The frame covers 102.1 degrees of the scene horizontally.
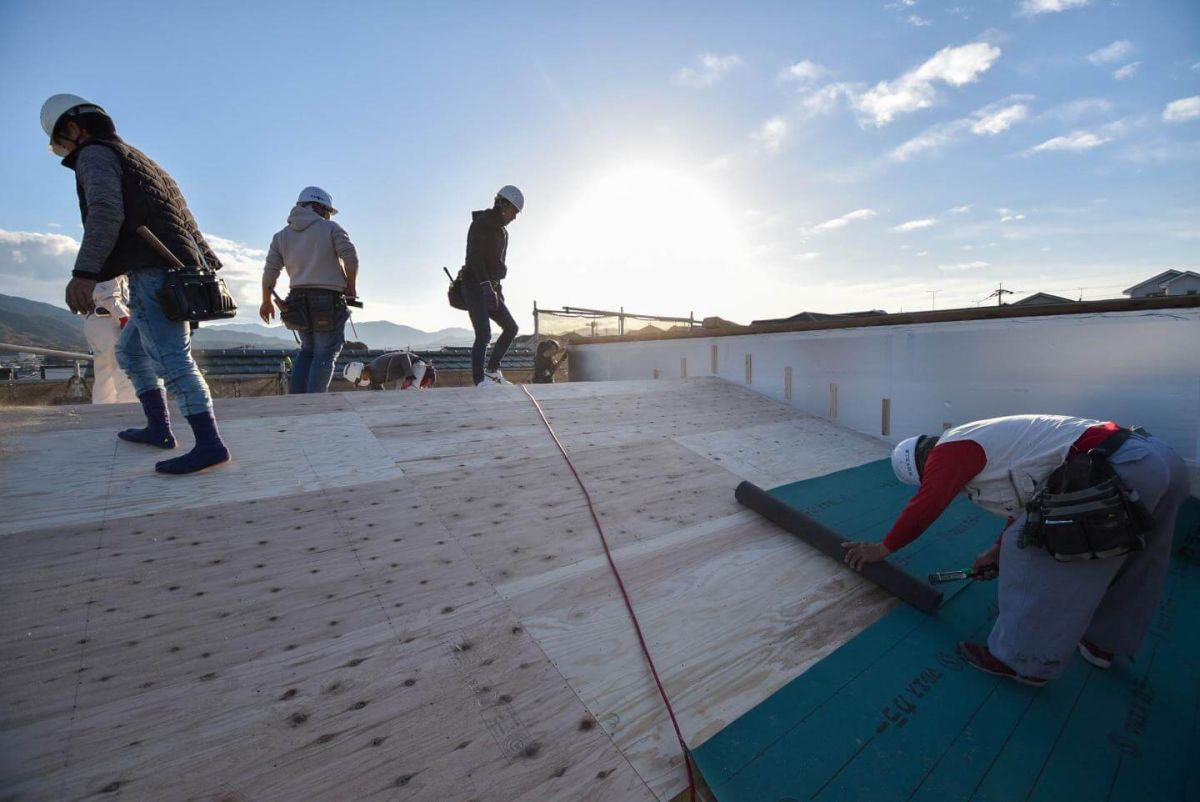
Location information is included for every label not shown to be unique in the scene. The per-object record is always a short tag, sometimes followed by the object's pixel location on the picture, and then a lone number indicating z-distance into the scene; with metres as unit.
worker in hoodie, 4.44
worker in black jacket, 5.45
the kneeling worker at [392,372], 7.17
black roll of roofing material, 2.40
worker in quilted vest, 2.39
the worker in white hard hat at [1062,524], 1.89
